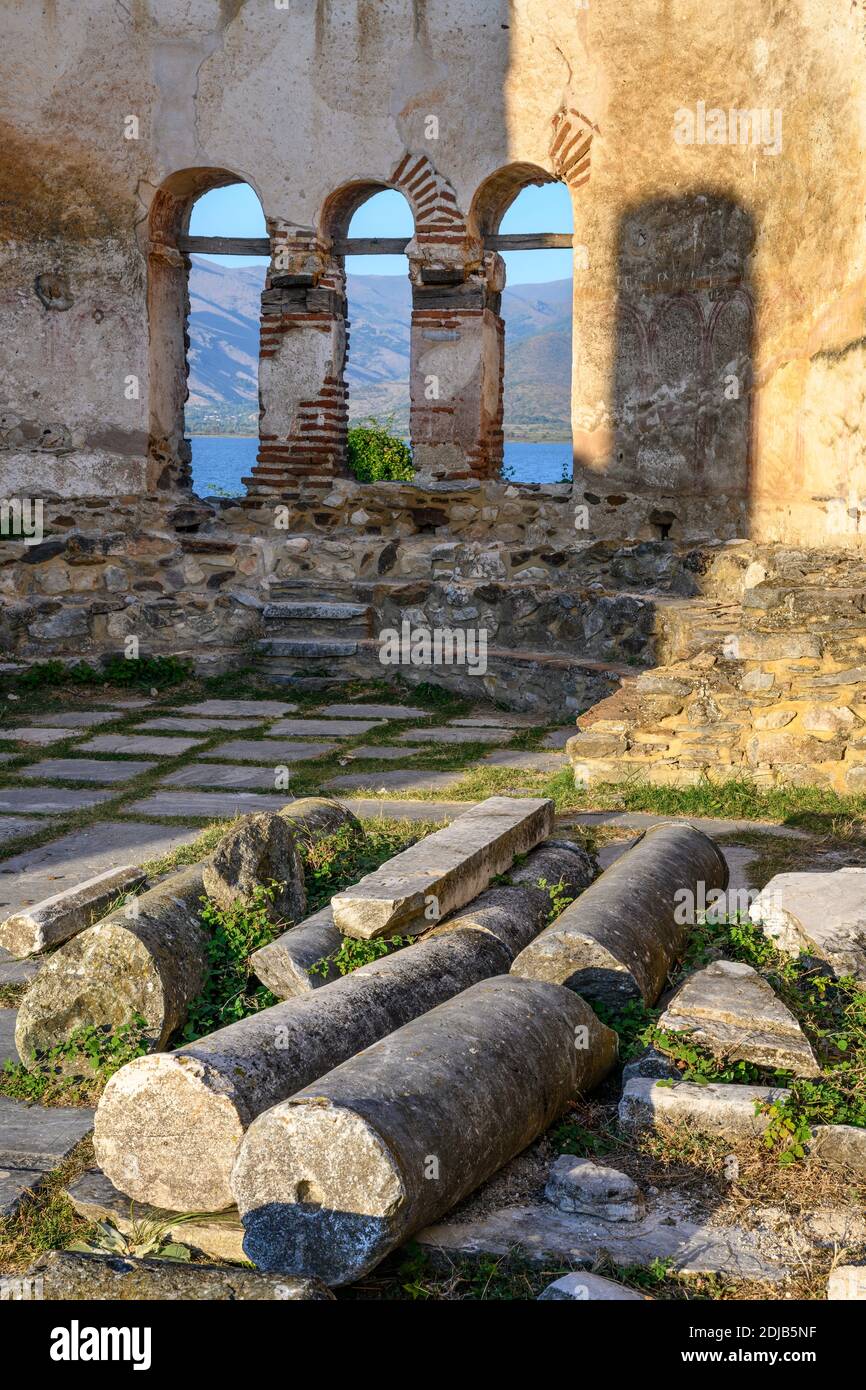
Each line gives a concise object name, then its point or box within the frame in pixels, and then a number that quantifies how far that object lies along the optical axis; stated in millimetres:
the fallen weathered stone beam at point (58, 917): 4977
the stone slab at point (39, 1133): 3584
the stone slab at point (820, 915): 4590
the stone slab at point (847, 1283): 2771
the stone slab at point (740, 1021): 3859
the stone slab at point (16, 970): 4844
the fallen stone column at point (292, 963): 4426
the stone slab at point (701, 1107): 3598
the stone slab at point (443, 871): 4645
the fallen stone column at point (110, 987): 4168
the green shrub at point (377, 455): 19984
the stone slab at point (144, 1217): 3188
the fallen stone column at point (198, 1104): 3359
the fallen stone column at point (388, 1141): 2982
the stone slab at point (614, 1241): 3047
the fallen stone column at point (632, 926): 4359
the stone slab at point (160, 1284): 2711
